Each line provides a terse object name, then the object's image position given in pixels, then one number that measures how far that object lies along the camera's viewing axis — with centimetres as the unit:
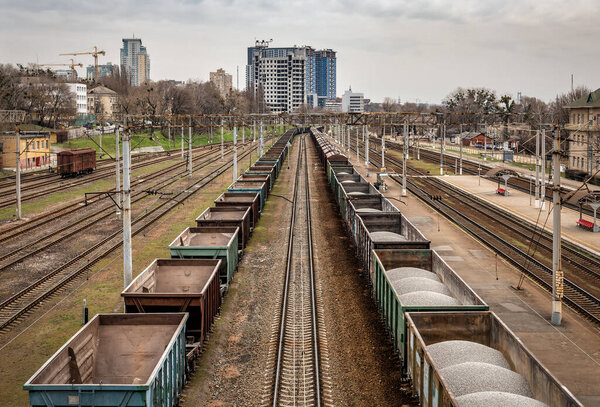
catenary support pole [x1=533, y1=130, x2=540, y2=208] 4389
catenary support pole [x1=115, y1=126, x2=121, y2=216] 3681
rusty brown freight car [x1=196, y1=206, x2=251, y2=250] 2731
